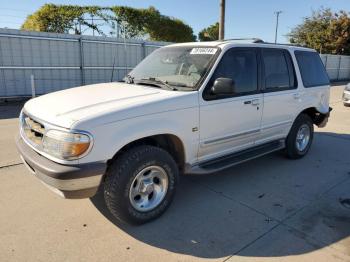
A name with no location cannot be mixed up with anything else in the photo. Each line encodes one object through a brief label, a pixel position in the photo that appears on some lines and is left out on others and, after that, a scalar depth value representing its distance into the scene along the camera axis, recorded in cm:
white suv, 302
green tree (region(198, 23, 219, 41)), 5650
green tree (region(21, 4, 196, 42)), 2742
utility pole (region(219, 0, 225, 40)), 1739
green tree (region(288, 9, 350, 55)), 3359
